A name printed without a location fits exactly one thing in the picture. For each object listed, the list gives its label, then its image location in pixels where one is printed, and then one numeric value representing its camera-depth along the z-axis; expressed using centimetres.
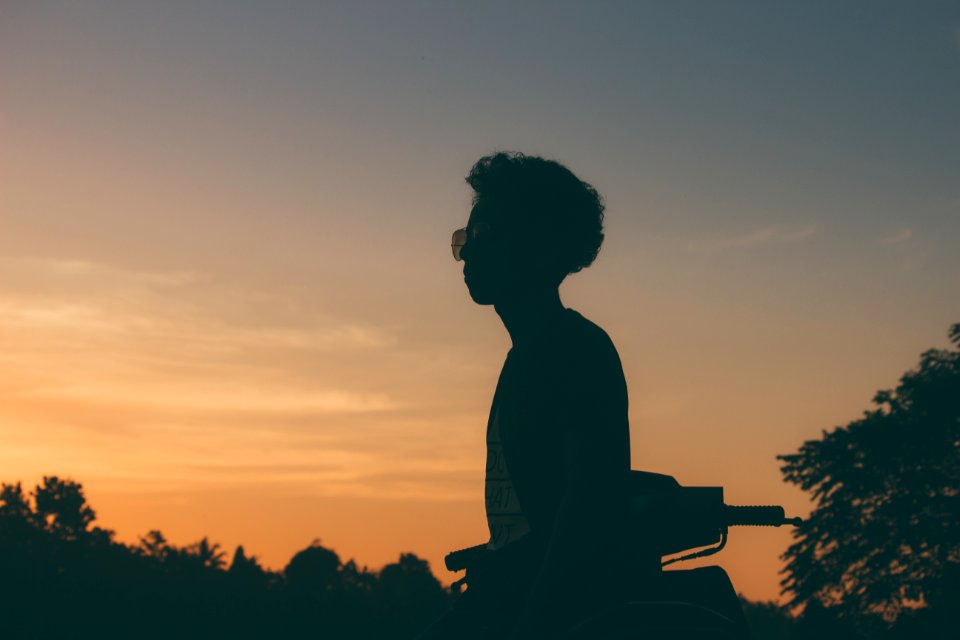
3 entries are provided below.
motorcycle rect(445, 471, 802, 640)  299
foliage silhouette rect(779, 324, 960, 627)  3775
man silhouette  298
